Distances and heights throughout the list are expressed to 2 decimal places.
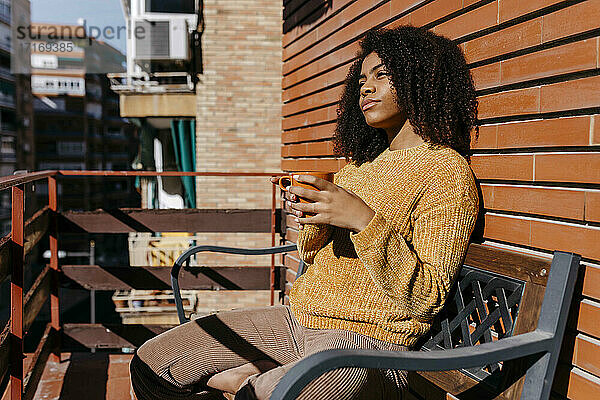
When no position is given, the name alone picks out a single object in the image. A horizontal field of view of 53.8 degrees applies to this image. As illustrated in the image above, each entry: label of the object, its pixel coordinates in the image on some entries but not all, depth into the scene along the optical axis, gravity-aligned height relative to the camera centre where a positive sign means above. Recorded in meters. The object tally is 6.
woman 1.46 -0.25
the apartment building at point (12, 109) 41.84 +3.32
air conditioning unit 9.82 +2.01
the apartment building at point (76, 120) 52.03 +3.19
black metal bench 1.11 -0.38
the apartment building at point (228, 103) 8.94 +0.86
